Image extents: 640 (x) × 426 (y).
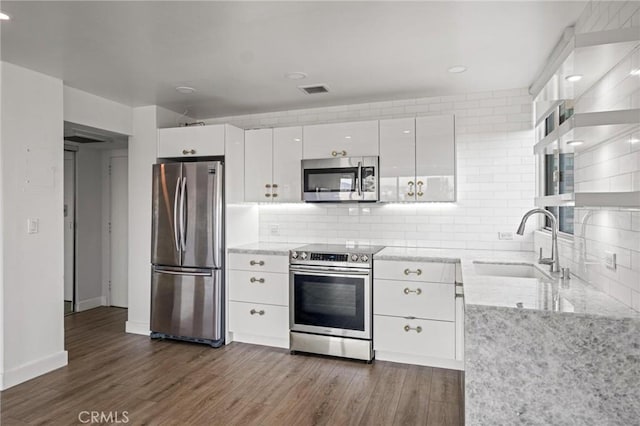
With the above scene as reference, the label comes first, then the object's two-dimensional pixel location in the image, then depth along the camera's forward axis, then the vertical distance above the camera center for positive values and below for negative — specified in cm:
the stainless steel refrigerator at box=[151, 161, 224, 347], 385 -40
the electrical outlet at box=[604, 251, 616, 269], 186 -22
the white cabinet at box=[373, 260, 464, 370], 325 -84
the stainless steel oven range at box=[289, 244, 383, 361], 346 -79
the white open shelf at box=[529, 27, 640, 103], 168 +72
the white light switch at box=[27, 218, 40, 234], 314 -12
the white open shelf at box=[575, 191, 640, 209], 153 +6
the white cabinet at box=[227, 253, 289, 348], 375 -83
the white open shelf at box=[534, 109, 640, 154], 165 +40
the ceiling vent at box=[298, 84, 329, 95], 360 +113
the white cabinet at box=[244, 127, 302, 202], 403 +49
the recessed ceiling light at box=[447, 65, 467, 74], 309 +113
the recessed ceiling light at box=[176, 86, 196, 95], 360 +112
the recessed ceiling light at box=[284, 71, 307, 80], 326 +113
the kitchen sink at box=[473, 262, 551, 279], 299 -43
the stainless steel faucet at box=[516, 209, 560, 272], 249 -16
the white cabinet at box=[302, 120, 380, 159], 377 +70
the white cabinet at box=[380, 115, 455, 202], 357 +49
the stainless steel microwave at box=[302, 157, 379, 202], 373 +31
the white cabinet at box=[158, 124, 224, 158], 398 +71
